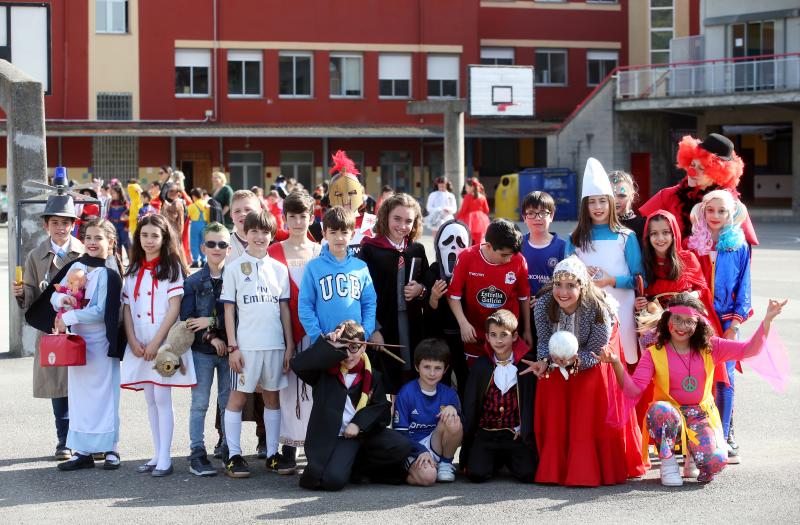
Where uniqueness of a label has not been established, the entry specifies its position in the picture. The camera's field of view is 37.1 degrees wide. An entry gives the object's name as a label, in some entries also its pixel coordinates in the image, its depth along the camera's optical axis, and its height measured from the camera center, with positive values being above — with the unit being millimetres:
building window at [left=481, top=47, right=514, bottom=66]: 51156 +8715
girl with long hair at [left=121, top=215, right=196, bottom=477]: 7785 -367
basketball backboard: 43031 +6148
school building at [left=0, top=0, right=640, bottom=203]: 45594 +7305
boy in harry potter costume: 7395 -1026
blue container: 42344 +2614
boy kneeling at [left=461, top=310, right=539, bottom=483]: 7543 -977
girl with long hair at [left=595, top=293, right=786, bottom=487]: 7406 -784
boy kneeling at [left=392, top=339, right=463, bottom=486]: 7578 -983
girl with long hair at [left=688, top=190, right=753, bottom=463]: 8242 -16
